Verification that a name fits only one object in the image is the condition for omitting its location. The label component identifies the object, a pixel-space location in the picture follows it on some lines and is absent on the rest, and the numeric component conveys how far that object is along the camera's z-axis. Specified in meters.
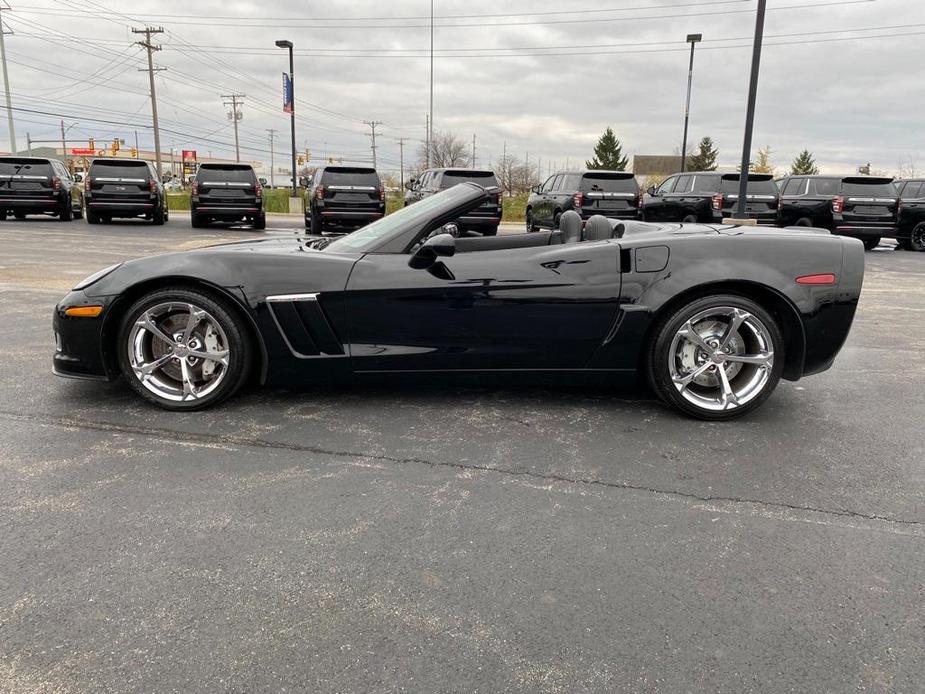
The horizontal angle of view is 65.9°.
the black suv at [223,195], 17.59
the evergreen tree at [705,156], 68.68
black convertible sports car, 3.66
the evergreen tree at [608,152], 67.94
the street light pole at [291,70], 29.59
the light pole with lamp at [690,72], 28.97
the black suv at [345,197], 16.55
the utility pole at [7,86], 42.31
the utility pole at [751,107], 15.33
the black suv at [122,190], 17.73
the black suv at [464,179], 15.44
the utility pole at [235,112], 87.75
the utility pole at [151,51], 48.97
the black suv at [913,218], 15.88
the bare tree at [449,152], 72.42
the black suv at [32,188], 18.16
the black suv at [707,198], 16.47
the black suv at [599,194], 16.03
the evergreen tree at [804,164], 69.56
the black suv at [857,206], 15.55
